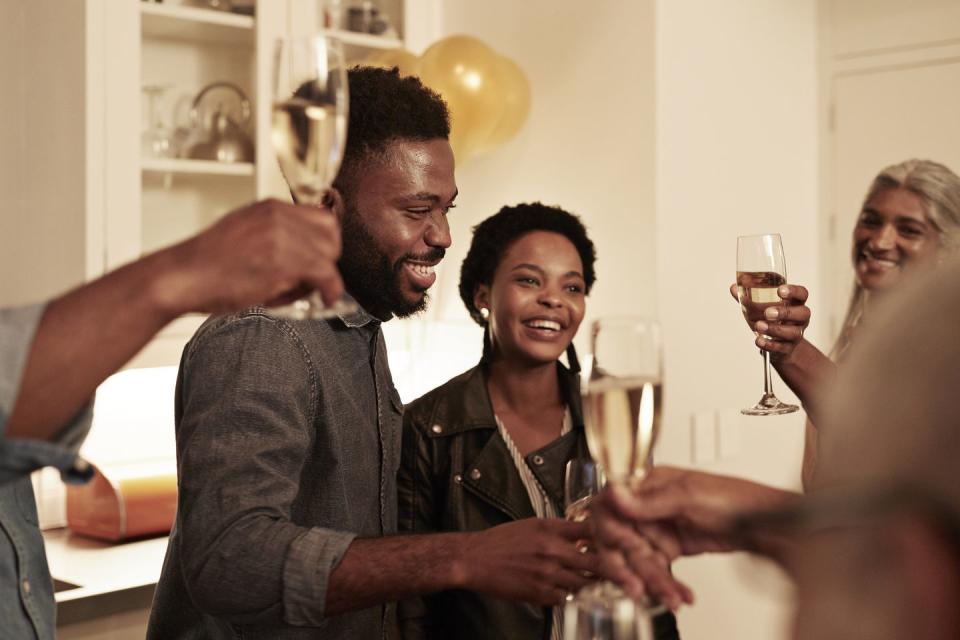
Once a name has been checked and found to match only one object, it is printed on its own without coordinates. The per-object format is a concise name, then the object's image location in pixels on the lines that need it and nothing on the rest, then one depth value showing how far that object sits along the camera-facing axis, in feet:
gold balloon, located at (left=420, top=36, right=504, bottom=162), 9.34
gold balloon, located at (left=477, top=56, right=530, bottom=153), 9.74
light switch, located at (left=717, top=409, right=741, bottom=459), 10.24
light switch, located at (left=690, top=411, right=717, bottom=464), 9.95
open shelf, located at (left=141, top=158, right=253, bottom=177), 9.11
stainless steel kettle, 9.55
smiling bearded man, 3.70
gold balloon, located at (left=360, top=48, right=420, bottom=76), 9.67
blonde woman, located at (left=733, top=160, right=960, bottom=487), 7.32
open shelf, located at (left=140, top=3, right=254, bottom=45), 9.12
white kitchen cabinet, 8.69
